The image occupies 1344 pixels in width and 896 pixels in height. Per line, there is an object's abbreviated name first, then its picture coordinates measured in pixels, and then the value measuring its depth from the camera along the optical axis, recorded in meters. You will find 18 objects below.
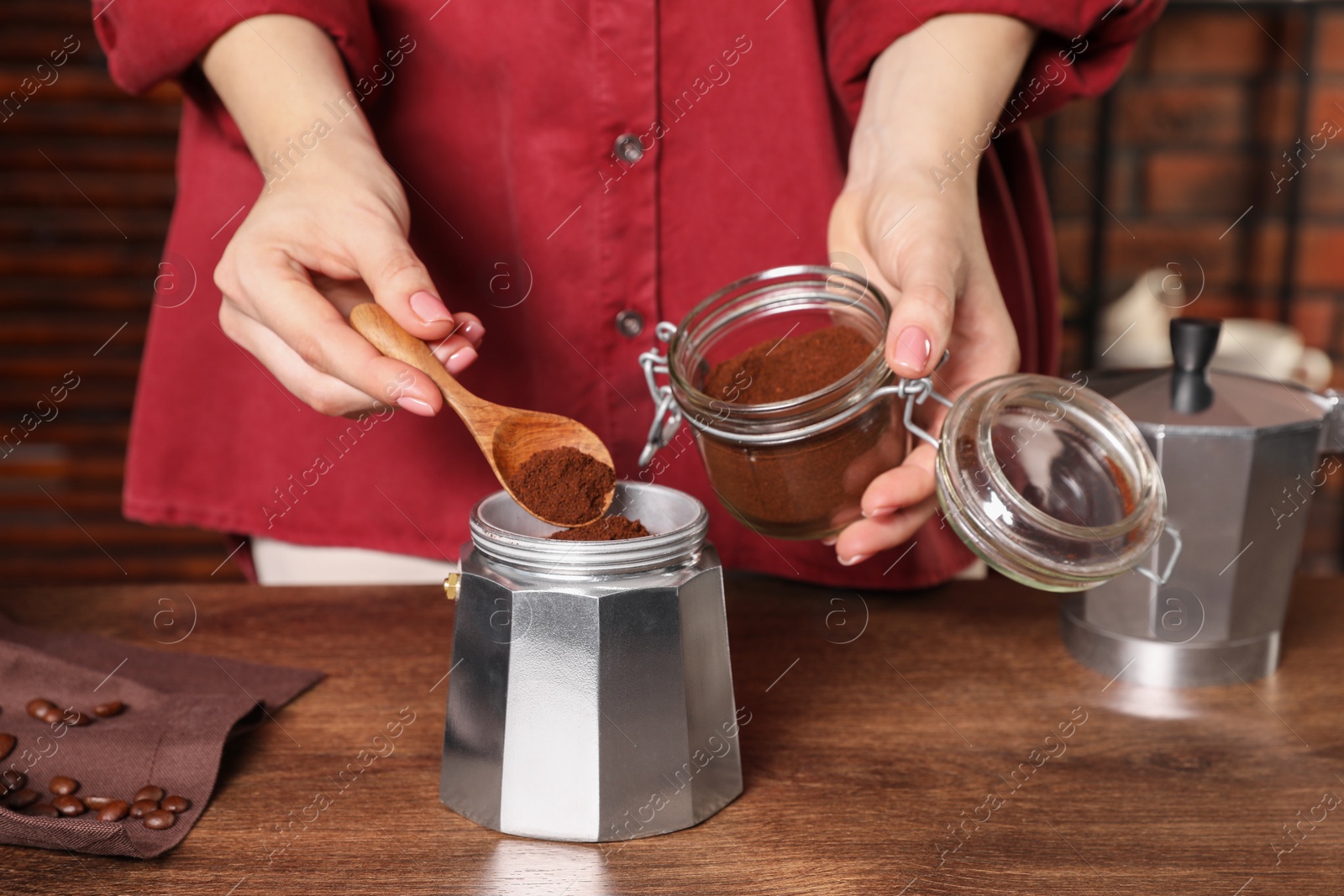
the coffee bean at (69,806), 0.65
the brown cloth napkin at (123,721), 0.62
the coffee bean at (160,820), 0.63
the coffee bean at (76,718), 0.75
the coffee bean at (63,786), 0.67
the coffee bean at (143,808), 0.64
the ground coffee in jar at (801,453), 0.70
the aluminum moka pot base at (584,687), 0.63
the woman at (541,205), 0.79
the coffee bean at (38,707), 0.75
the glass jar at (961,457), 0.66
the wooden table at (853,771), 0.61
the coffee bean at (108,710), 0.76
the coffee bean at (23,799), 0.65
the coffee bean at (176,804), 0.65
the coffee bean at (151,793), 0.66
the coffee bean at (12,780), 0.66
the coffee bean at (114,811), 0.63
